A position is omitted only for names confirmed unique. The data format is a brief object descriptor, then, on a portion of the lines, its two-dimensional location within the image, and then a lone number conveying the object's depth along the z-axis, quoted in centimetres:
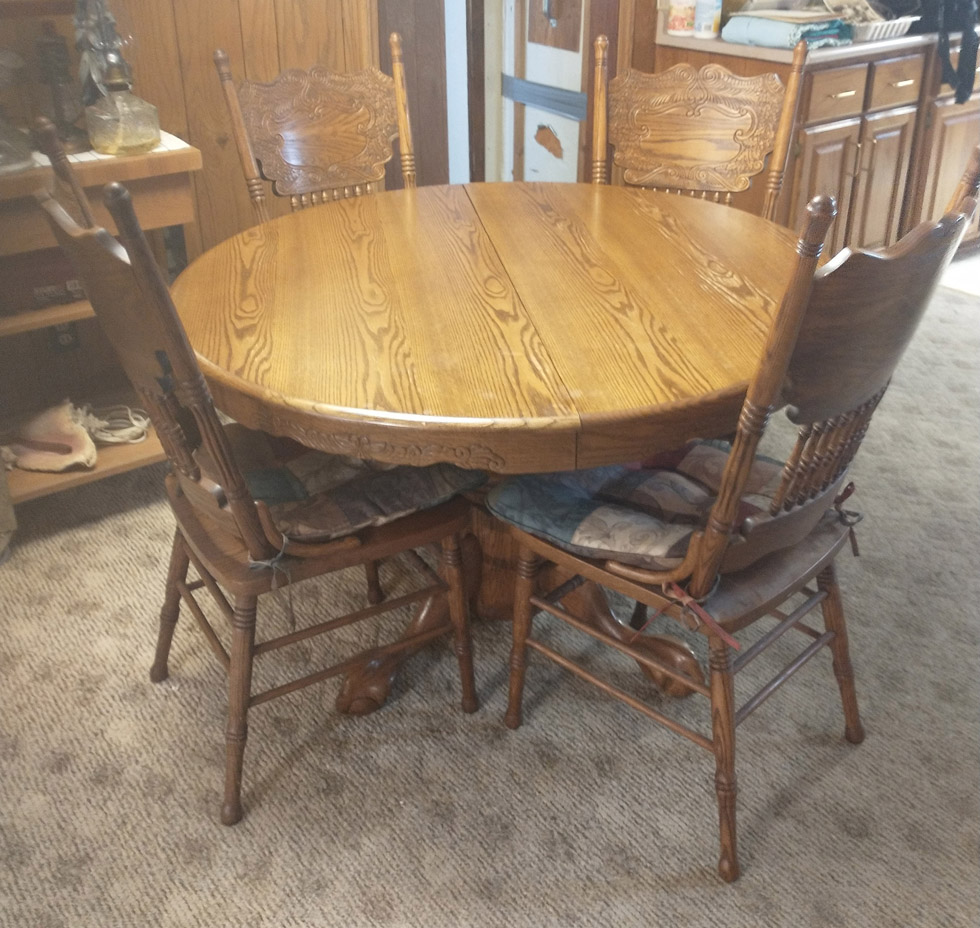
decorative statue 210
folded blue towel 284
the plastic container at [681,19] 314
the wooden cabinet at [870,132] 300
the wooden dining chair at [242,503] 115
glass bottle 208
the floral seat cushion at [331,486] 146
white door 340
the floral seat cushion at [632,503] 139
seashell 223
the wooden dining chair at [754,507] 108
